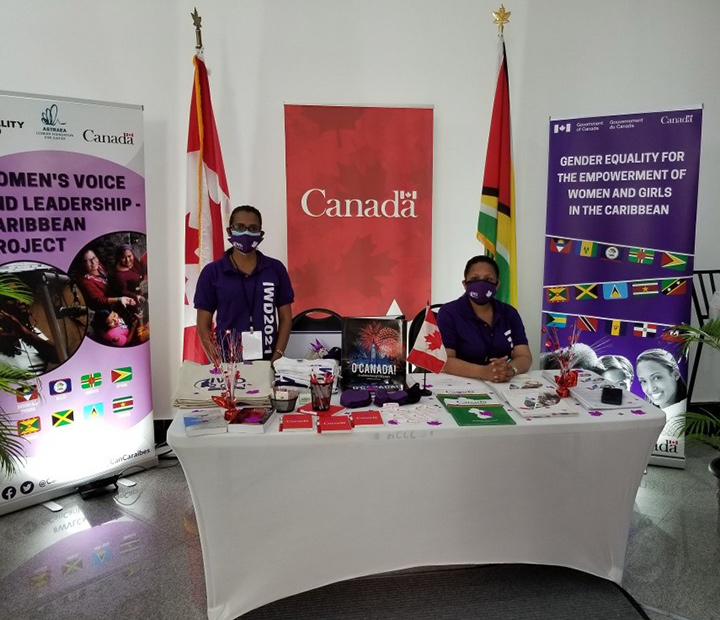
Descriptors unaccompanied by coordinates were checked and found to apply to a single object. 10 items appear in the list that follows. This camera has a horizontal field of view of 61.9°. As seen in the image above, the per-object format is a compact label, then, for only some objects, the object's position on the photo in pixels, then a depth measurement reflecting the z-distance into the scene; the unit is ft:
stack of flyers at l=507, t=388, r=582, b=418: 7.15
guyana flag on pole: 12.29
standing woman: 9.85
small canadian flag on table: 7.52
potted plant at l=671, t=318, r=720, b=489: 9.76
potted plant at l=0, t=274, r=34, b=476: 8.04
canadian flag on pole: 11.73
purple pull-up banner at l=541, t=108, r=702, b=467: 11.12
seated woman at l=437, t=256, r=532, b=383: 8.87
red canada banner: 12.67
